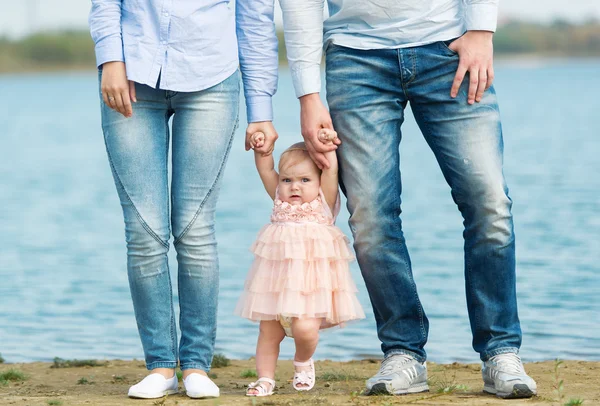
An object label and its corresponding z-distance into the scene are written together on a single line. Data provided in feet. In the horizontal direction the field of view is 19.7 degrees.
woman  20.40
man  20.52
